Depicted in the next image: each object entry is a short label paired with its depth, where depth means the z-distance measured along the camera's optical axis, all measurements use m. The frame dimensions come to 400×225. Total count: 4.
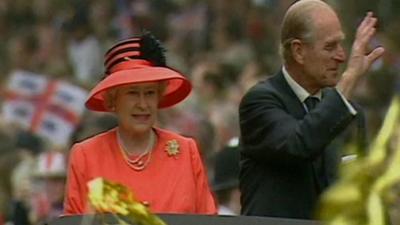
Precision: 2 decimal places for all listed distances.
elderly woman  13.10
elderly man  13.24
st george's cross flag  34.53
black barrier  10.26
